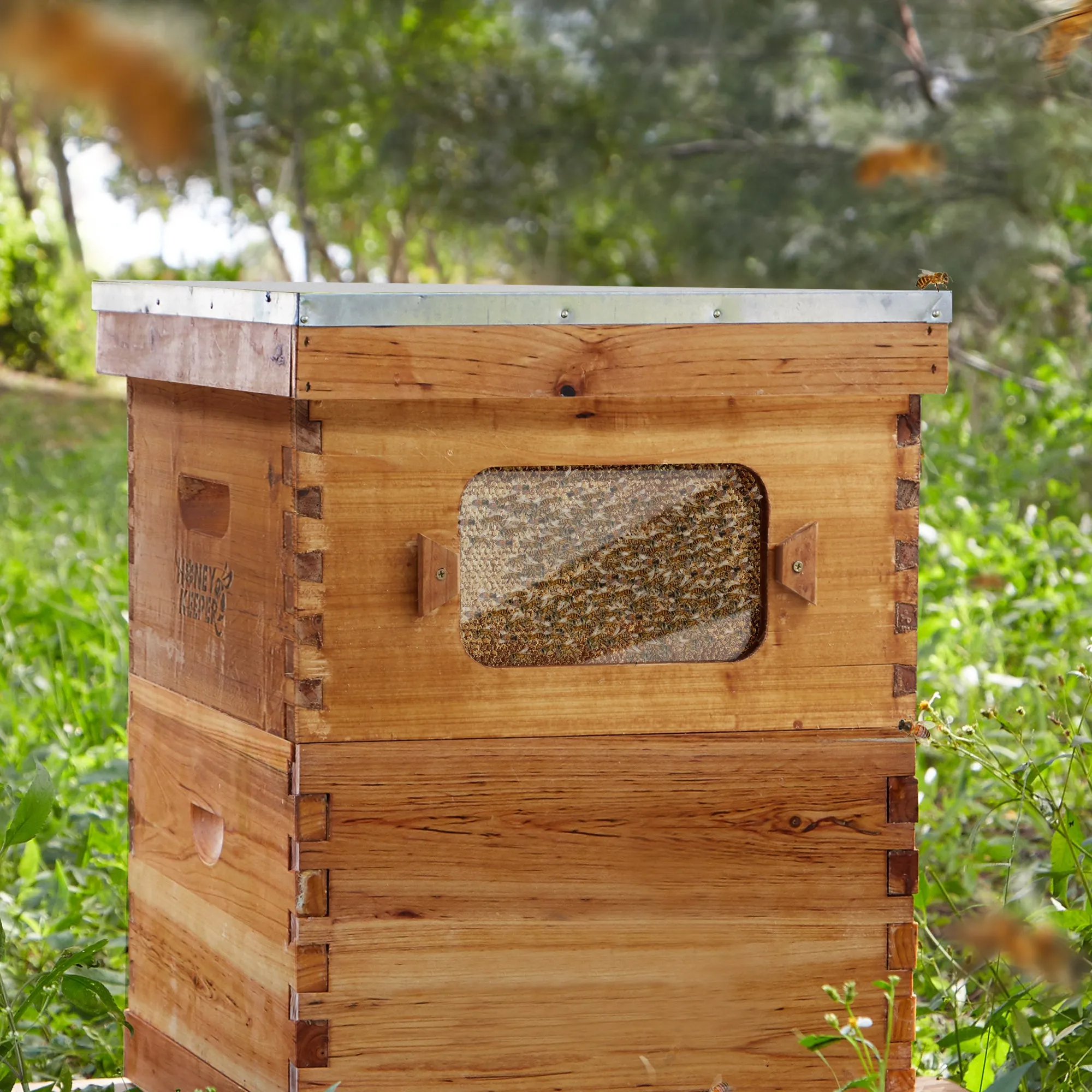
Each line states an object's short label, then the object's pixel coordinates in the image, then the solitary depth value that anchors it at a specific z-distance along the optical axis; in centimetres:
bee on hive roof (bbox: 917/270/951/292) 338
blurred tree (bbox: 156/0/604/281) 997
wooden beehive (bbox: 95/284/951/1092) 328
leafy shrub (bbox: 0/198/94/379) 1597
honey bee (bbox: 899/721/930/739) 333
